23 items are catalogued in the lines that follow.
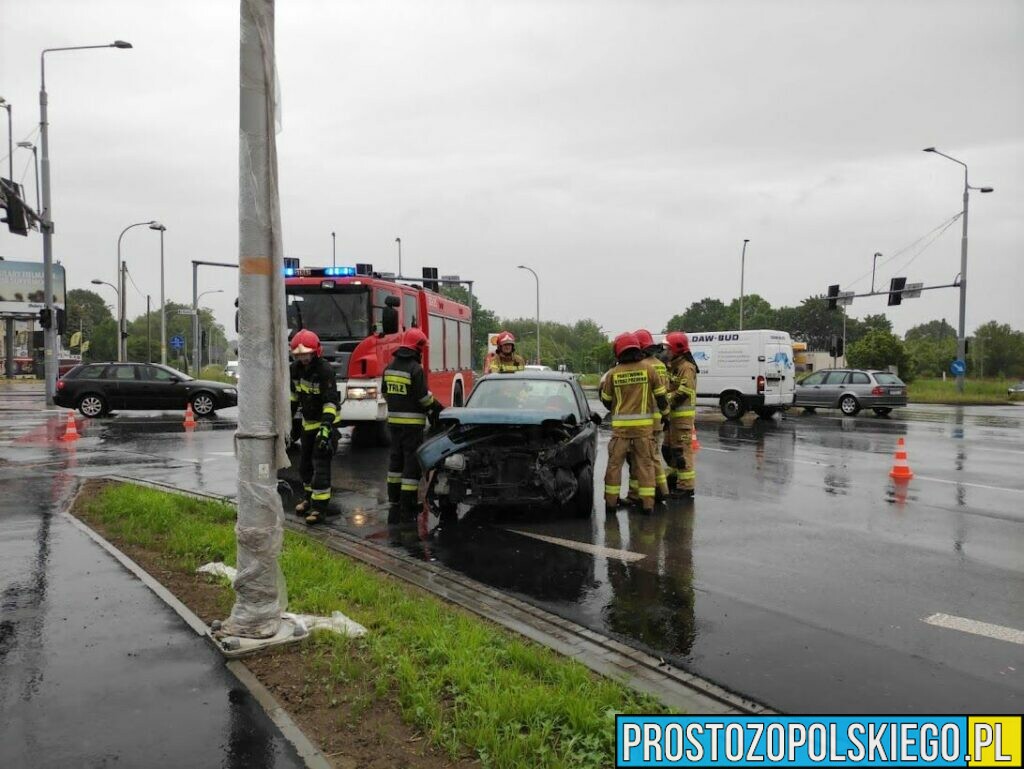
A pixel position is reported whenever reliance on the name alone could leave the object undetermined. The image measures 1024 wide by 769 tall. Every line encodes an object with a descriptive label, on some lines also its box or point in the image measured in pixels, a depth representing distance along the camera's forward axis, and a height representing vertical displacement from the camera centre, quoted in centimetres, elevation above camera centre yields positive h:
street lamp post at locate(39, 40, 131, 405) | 2433 +381
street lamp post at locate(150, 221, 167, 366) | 4006 +184
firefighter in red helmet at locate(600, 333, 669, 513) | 837 -60
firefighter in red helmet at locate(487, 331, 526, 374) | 1241 -5
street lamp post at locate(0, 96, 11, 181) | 2328 +649
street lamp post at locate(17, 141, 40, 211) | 2489 +650
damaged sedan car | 759 -98
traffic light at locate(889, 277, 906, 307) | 3600 +301
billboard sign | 5556 +459
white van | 2117 -38
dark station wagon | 2048 -97
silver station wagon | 2422 -105
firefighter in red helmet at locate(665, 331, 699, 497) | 949 -80
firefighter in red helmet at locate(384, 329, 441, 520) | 829 -55
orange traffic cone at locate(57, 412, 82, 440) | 1538 -157
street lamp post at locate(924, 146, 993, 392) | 3288 +204
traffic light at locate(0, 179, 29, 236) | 1959 +350
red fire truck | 1254 +51
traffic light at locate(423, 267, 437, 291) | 2628 +267
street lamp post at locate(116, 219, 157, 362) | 3856 +198
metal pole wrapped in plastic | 455 +4
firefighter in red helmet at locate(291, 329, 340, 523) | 807 -56
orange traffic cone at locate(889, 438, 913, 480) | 1070 -151
